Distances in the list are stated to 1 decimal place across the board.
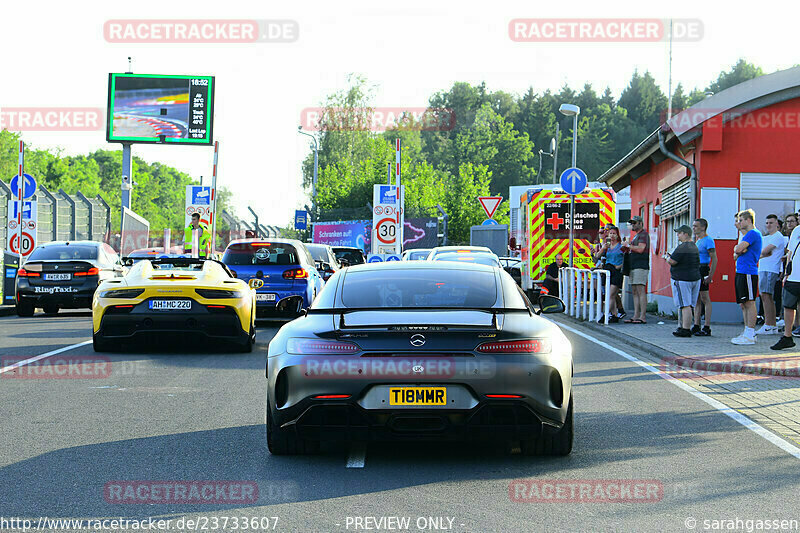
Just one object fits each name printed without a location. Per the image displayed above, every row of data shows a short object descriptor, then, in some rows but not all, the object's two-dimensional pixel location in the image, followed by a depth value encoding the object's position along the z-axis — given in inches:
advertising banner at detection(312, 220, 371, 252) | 2370.3
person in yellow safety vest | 1508.4
